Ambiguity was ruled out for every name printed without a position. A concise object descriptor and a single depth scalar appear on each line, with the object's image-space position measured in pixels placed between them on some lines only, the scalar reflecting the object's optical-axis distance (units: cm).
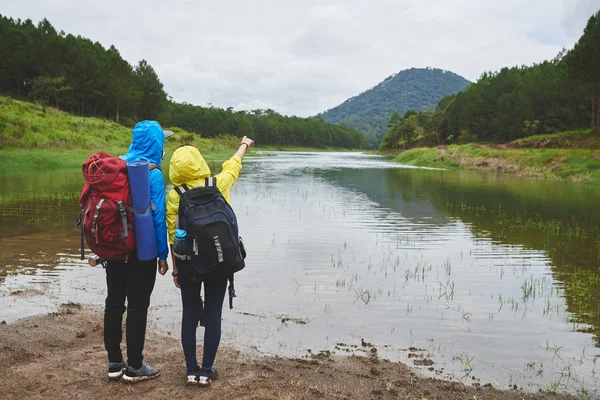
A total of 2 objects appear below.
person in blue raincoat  396
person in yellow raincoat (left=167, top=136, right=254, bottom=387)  394
